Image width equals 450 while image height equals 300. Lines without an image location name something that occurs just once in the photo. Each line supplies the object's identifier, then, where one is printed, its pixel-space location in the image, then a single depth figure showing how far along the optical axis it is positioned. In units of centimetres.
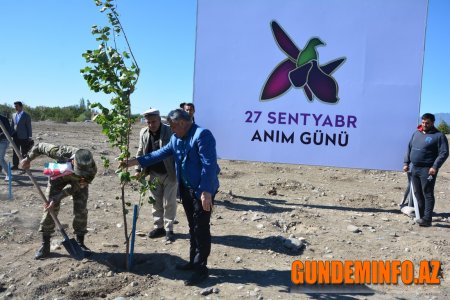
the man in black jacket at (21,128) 919
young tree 365
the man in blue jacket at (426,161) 595
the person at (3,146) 867
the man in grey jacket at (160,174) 494
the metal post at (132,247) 411
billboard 698
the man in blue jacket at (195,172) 360
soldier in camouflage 402
